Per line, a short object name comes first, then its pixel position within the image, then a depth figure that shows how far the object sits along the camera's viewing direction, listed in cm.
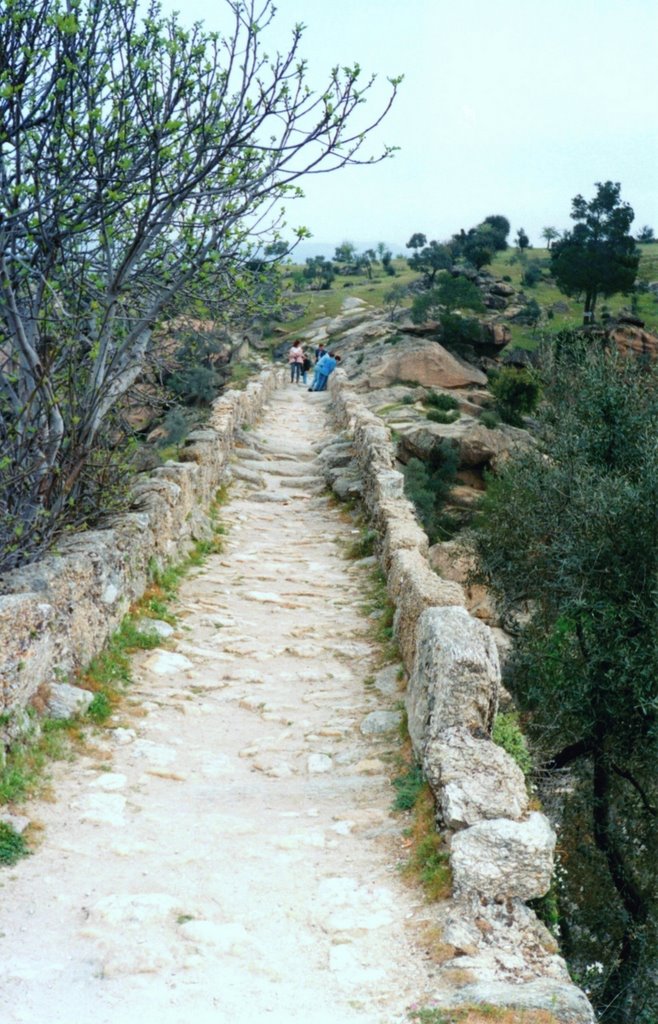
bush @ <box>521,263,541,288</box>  7479
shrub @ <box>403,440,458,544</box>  2512
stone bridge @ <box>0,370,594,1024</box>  448
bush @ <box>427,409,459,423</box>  3184
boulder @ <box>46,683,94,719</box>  711
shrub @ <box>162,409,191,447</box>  2657
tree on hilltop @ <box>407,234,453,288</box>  7638
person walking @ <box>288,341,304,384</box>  3806
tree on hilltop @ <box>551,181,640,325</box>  6228
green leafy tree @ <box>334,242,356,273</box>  9631
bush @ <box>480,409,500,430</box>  3319
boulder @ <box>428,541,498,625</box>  1908
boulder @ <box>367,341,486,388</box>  3762
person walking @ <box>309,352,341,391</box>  3416
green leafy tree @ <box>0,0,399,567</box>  796
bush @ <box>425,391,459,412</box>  3447
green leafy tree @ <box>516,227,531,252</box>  9756
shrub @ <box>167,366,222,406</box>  3550
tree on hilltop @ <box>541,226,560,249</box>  9700
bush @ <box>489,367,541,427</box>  3609
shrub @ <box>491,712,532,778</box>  689
